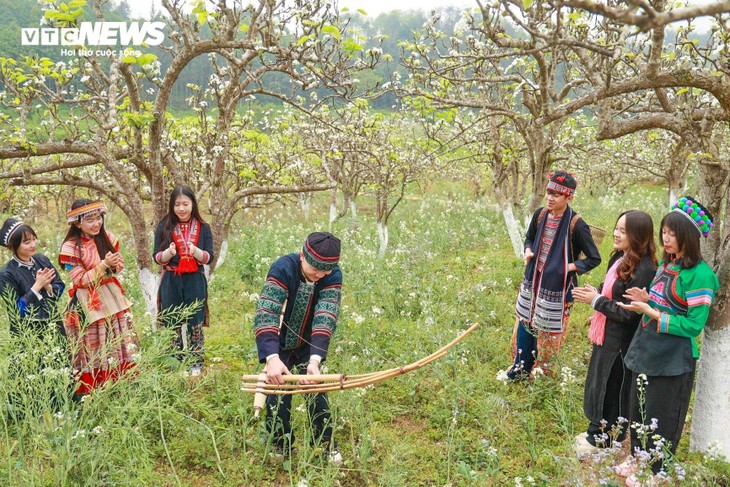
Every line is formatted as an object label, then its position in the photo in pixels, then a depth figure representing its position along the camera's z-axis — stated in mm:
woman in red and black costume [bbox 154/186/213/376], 5047
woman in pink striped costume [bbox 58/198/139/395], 4527
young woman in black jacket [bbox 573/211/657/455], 3842
